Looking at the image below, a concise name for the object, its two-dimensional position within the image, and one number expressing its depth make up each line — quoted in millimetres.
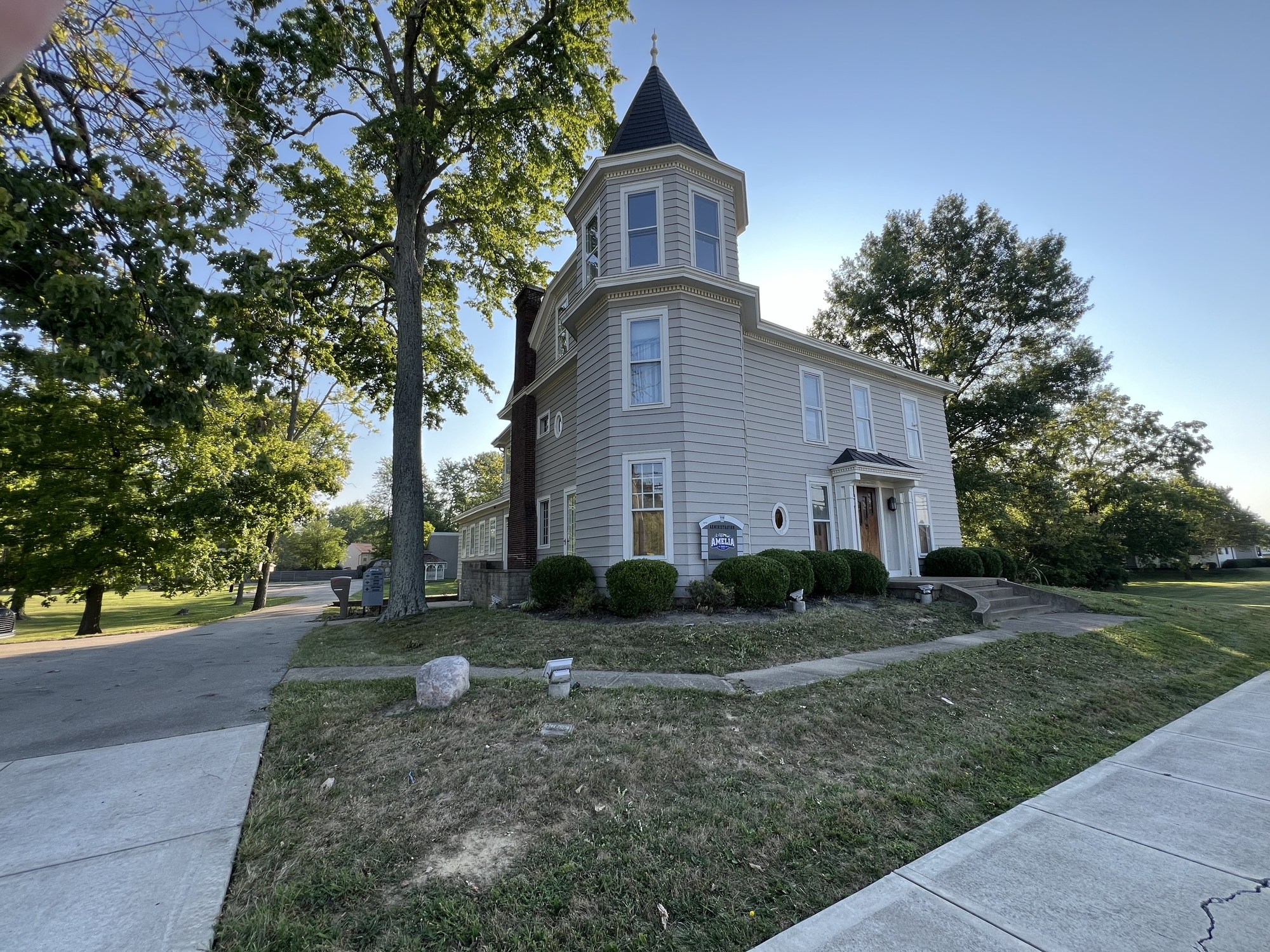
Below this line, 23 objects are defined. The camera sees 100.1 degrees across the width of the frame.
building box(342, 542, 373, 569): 65875
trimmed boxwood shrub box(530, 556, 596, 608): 10266
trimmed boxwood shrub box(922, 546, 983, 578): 13523
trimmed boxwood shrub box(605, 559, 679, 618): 8836
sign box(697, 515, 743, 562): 9883
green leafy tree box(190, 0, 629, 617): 11750
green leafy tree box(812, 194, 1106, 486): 22750
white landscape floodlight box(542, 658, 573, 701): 5020
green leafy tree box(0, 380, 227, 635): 10688
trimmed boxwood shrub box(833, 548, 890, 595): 10984
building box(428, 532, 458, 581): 45281
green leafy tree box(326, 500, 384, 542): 59322
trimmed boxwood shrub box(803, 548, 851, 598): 10367
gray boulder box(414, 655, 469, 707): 4965
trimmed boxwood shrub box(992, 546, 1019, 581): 14594
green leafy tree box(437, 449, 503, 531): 50750
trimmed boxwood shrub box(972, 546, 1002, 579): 14078
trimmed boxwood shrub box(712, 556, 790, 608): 9055
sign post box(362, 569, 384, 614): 16281
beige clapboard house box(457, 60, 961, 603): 10203
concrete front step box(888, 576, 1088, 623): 10836
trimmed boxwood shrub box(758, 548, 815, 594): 9656
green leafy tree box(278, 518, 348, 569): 50906
